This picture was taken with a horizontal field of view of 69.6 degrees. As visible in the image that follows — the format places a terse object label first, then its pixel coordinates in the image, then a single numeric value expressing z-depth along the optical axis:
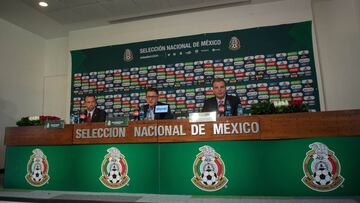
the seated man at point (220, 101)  3.46
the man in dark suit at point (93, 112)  3.89
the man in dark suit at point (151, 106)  3.59
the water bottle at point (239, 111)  3.19
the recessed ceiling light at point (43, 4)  4.68
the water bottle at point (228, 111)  3.16
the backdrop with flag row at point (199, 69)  4.64
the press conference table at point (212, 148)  2.59
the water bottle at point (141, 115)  3.46
